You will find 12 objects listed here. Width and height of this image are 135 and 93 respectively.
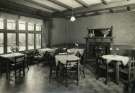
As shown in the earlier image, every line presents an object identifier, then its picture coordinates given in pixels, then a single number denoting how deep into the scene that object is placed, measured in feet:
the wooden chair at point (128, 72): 14.87
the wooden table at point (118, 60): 15.64
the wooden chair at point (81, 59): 19.45
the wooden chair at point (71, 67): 15.12
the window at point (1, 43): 20.10
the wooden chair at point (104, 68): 15.76
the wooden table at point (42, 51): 24.25
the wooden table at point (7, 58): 16.46
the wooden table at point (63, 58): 15.53
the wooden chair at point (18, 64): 16.97
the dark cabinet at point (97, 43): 27.71
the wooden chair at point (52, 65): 17.19
